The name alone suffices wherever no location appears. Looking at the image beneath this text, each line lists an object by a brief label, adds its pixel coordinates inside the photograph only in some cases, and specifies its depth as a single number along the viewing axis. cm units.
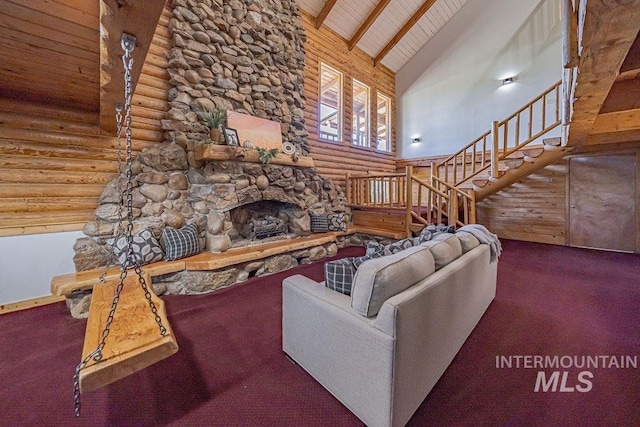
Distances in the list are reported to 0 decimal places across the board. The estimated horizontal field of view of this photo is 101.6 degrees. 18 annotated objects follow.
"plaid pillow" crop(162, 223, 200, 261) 304
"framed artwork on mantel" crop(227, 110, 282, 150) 377
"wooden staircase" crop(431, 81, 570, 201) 427
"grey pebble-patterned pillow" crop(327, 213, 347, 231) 488
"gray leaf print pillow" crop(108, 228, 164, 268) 277
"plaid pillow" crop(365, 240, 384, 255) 199
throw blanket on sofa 236
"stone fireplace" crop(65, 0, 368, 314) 308
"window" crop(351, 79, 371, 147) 671
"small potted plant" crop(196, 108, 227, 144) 344
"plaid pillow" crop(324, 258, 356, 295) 159
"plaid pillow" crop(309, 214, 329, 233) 472
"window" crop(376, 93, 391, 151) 739
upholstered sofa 119
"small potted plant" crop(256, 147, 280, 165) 361
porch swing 110
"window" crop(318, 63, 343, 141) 591
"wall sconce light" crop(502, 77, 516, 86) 562
